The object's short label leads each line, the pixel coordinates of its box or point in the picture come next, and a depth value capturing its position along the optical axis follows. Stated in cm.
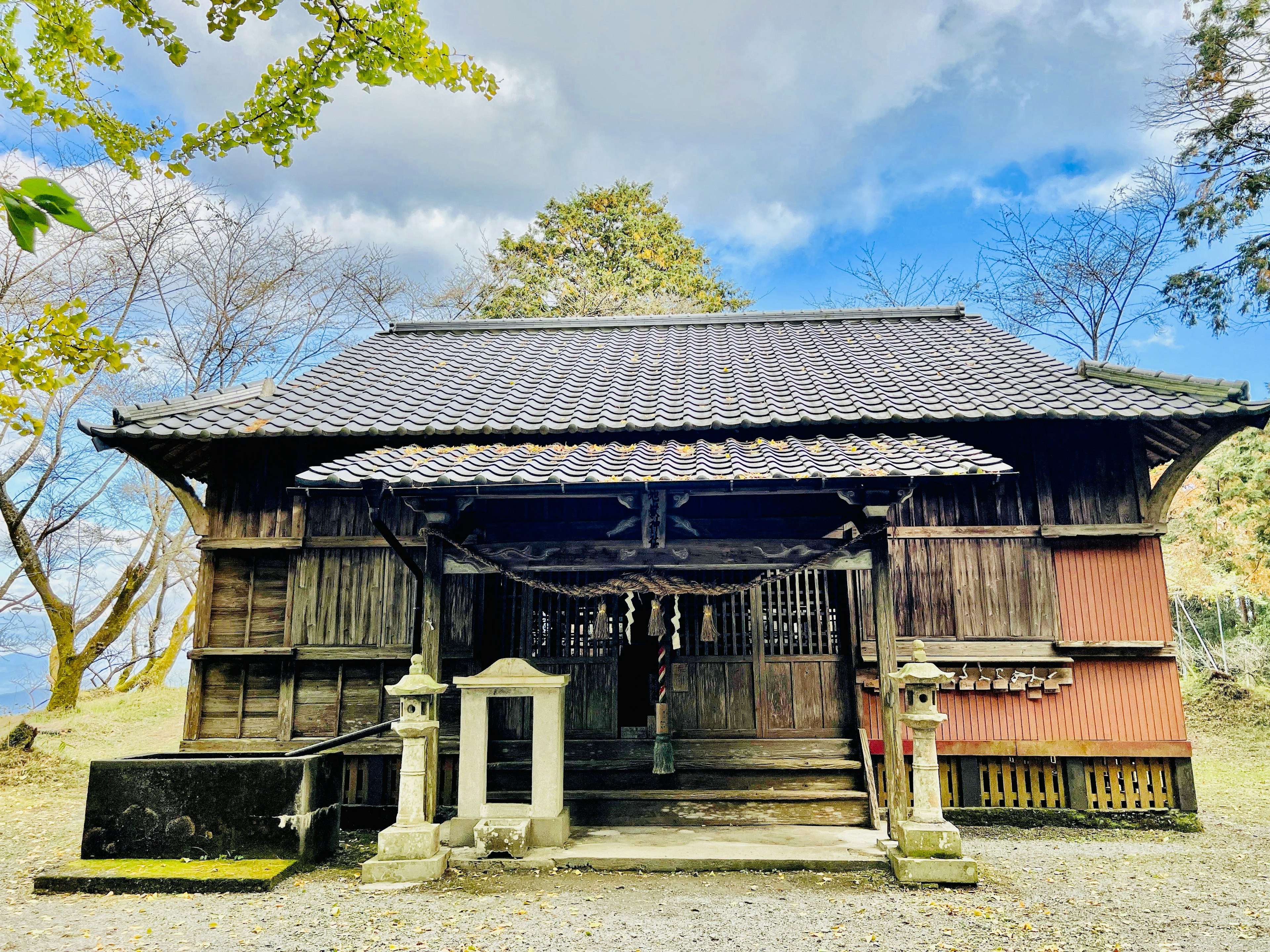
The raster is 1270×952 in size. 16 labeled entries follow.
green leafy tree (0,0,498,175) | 437
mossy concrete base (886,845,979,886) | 589
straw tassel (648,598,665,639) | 700
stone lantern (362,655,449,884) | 615
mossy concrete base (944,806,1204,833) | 795
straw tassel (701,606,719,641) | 710
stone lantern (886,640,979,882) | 593
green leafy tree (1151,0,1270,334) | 1310
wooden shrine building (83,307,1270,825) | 777
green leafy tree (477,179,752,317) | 2192
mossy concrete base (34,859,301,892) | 609
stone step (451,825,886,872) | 636
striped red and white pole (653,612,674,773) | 773
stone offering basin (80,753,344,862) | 651
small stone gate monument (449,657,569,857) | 674
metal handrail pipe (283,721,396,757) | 715
